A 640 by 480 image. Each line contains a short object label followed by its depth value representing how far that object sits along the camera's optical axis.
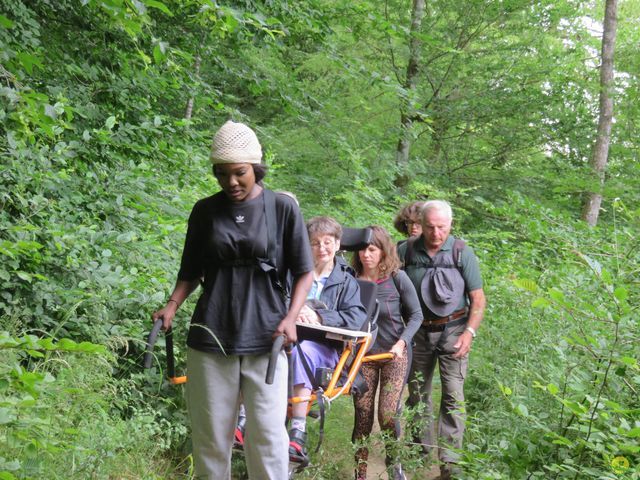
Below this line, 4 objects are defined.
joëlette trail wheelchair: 4.60
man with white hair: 5.52
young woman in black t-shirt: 3.34
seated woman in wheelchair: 4.71
